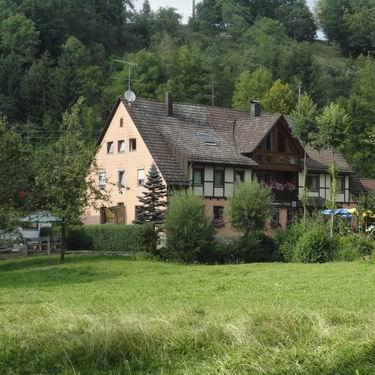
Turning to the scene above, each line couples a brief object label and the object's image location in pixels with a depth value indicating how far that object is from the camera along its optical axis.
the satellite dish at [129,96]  48.62
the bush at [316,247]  31.91
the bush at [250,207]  35.94
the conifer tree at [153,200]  41.50
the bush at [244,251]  34.25
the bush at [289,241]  33.88
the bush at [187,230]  32.91
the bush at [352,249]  31.20
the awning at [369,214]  35.75
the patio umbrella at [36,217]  36.96
